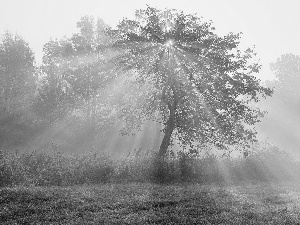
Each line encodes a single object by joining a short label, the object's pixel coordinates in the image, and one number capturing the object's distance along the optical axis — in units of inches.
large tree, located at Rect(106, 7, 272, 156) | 1023.6
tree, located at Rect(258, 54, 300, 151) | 2810.0
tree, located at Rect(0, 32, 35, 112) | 2186.3
